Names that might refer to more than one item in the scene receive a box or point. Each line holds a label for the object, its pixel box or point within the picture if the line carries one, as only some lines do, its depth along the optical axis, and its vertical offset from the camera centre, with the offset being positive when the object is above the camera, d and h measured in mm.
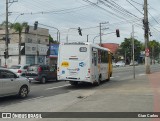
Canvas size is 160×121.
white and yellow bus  20825 +38
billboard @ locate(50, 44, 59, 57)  69250 +2766
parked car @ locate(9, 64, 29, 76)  28781 -442
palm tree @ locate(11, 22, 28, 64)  51681 +5935
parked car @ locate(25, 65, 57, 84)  25061 -782
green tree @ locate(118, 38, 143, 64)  122438 +5055
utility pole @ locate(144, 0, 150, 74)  36844 +2911
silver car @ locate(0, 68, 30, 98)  14180 -968
